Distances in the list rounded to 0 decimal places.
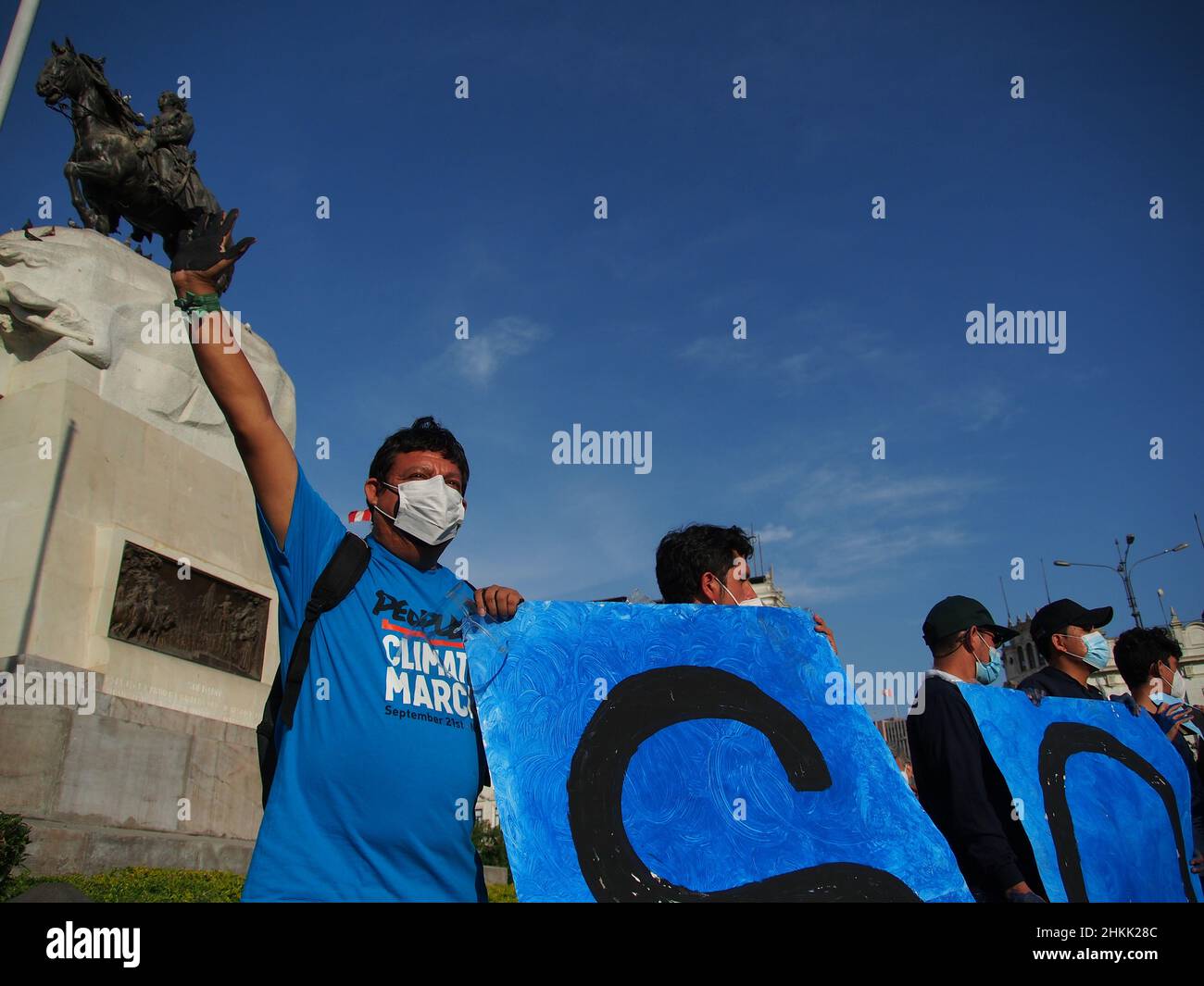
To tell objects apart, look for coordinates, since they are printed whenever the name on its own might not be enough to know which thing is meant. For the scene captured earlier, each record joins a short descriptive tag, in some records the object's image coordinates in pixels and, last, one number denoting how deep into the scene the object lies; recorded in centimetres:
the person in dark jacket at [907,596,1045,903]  352
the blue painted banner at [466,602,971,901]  270
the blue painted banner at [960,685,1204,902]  379
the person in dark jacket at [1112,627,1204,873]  516
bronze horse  1203
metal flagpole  671
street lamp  2828
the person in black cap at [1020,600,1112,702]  486
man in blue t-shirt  255
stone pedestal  718
